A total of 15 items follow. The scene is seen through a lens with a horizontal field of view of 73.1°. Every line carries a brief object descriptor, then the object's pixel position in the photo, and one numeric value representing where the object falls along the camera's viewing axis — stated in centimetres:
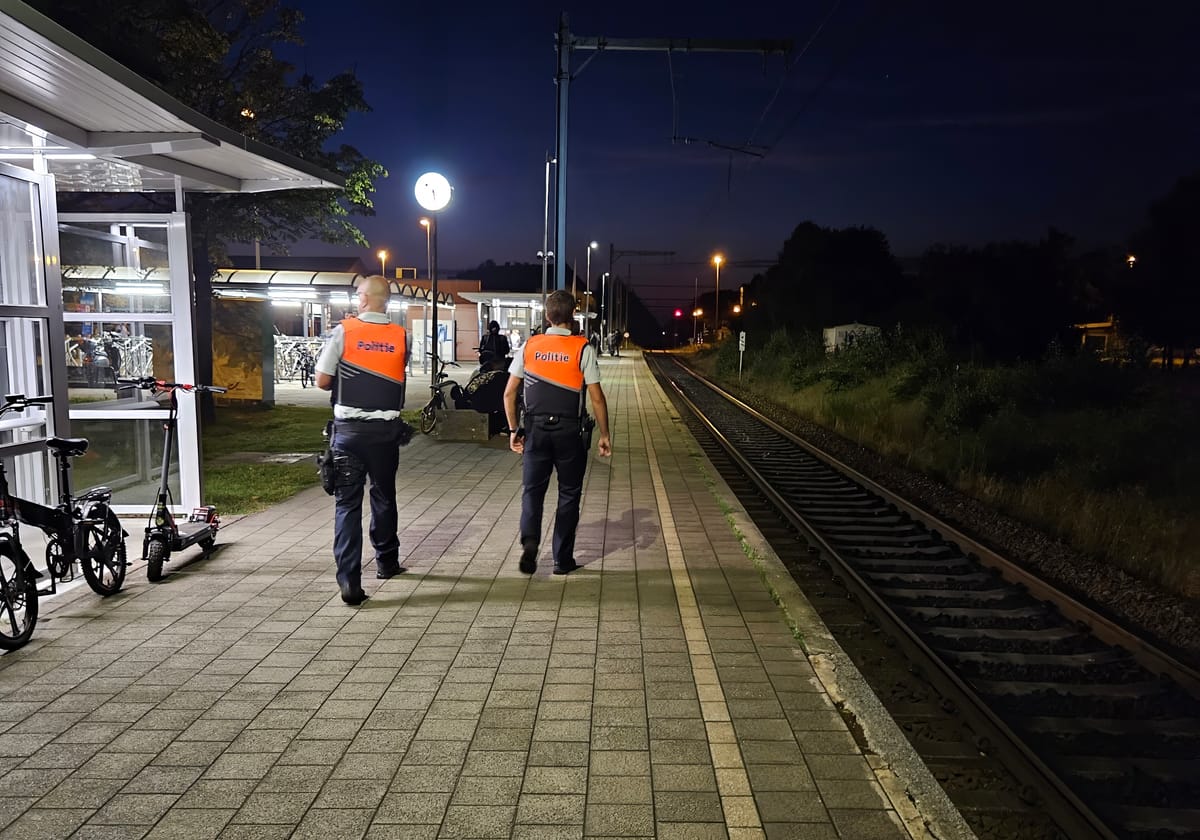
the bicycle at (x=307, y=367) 2511
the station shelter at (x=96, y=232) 496
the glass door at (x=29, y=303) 581
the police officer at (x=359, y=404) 538
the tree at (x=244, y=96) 1093
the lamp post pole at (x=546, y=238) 2075
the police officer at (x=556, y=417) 596
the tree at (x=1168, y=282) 4309
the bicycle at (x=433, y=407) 1459
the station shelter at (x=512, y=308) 3681
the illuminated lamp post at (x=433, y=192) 1223
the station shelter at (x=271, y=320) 1856
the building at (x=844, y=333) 2895
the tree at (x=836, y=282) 6253
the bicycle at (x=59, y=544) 471
